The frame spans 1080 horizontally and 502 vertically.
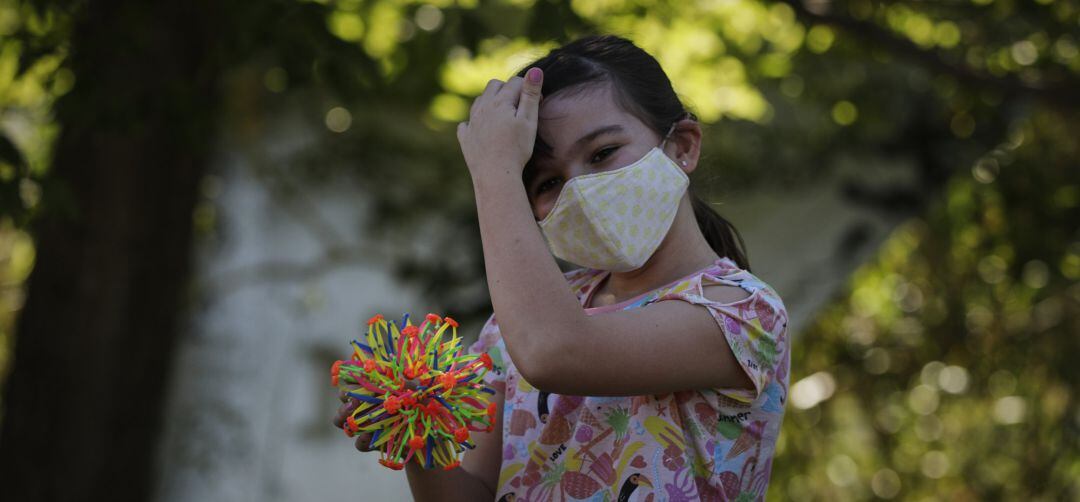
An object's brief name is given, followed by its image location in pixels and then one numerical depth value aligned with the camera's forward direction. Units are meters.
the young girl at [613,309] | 3.17
